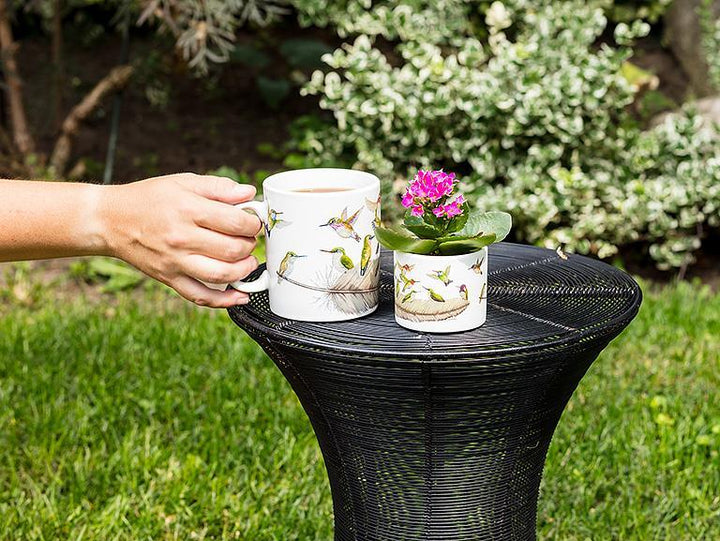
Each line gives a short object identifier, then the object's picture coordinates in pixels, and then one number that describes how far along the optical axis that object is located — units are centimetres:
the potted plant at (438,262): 150
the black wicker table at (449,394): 149
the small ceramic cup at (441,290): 149
